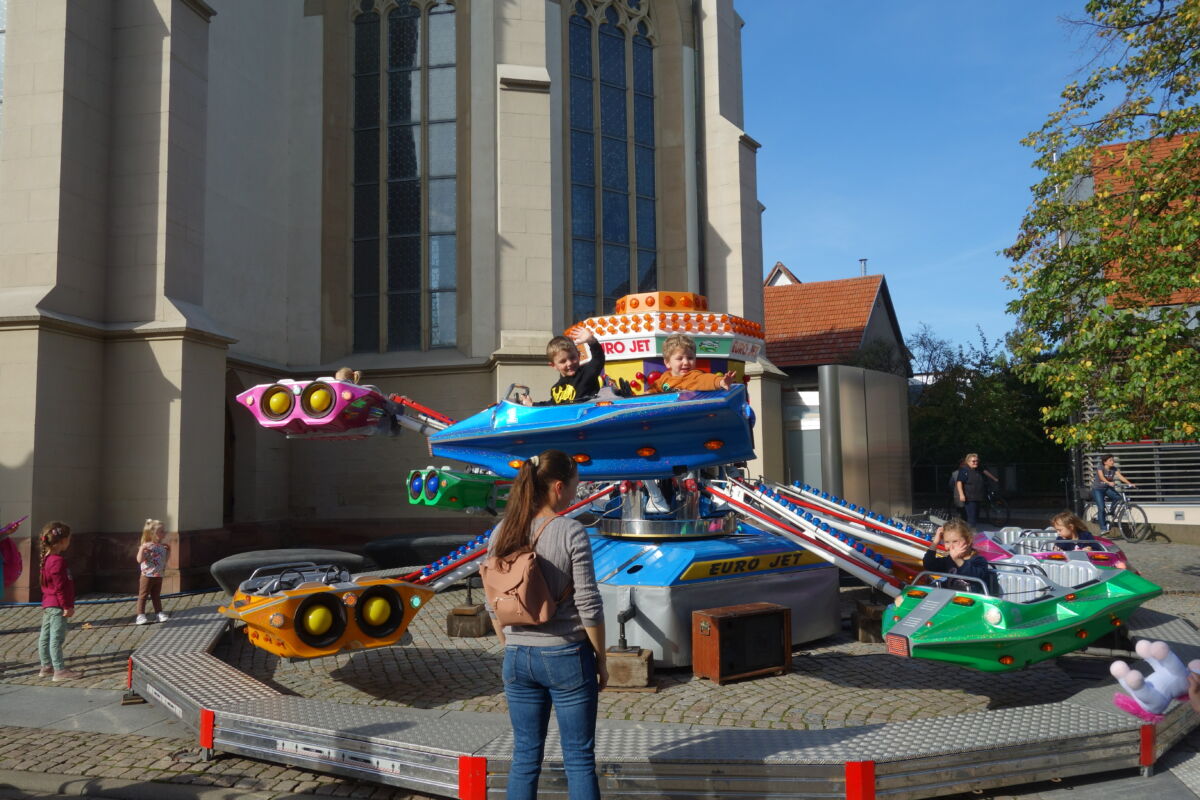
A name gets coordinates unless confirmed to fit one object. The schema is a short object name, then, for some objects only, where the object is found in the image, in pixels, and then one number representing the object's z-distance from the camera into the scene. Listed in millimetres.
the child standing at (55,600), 7375
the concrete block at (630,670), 6668
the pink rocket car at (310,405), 8430
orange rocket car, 6102
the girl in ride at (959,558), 6285
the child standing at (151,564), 9484
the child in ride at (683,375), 6824
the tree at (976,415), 25203
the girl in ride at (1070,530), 7996
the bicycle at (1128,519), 18359
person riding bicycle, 18188
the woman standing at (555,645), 3521
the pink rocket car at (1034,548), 7219
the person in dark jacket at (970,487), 16391
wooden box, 6754
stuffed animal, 2949
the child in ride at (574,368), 7359
